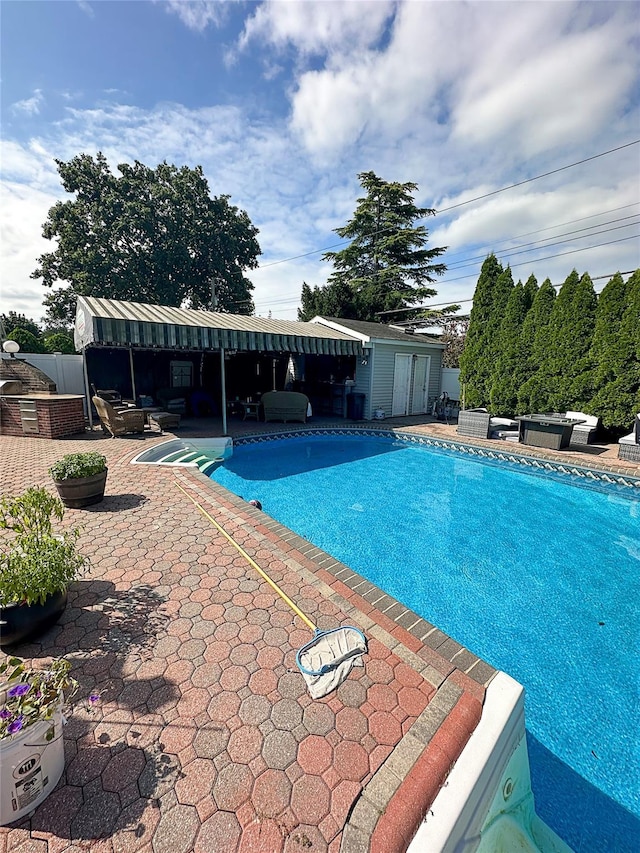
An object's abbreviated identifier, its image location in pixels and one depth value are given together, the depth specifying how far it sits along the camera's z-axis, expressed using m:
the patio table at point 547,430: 9.51
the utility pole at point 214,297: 24.02
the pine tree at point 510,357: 11.98
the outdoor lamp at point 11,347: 11.77
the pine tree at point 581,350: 10.41
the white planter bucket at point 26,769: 1.45
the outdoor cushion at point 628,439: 8.73
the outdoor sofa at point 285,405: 12.54
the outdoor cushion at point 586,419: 10.16
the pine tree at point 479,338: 12.66
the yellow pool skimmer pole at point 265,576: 2.88
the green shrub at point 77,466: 4.75
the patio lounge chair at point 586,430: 10.07
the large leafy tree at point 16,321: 26.02
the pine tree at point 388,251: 25.08
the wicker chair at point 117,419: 9.31
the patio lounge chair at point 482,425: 11.07
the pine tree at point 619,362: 9.52
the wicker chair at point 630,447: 8.58
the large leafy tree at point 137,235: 21.94
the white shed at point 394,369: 13.61
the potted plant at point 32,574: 2.36
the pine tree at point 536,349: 11.37
